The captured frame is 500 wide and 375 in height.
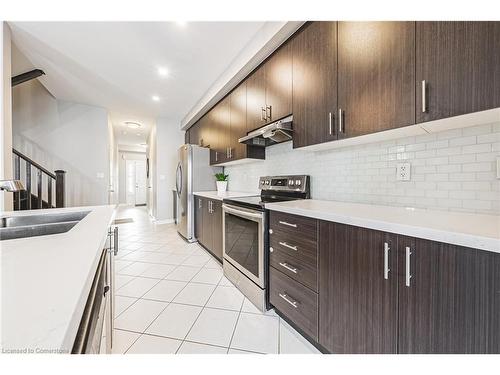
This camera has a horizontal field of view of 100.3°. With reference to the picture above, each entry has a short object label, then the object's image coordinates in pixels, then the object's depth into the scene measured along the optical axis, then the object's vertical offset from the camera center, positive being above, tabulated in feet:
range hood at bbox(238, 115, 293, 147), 6.15 +1.70
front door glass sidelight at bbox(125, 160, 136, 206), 31.62 +0.57
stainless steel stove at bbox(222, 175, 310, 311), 5.65 -1.55
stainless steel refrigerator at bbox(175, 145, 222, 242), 11.72 +0.40
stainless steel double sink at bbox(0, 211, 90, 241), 3.04 -0.68
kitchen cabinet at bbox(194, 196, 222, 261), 8.89 -1.86
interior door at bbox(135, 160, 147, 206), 32.63 +0.50
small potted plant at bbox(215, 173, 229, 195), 11.32 +0.10
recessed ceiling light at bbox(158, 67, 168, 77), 9.46 +5.30
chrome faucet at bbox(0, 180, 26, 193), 2.96 +0.00
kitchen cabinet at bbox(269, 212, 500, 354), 2.38 -1.59
